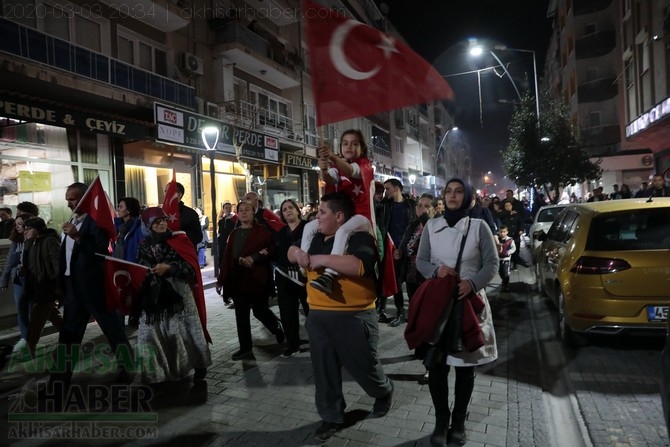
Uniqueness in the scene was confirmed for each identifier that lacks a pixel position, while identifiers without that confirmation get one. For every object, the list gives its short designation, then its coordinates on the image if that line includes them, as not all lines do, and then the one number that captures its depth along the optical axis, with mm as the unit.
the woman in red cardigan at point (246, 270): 5277
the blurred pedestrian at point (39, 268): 5520
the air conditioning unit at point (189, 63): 16181
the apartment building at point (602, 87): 27906
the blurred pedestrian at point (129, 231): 5277
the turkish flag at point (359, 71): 3344
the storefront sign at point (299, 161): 20172
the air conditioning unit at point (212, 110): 17188
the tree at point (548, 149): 23609
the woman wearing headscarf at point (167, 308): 4207
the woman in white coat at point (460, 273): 3115
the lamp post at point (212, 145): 11648
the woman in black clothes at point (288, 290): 5398
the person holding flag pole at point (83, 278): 4562
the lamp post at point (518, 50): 17447
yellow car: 4617
